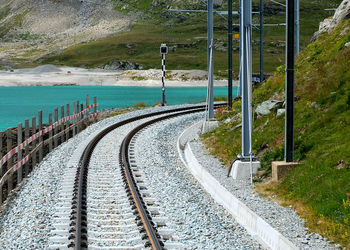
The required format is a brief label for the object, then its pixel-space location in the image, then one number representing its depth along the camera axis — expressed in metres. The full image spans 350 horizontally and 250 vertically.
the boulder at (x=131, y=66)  196.75
